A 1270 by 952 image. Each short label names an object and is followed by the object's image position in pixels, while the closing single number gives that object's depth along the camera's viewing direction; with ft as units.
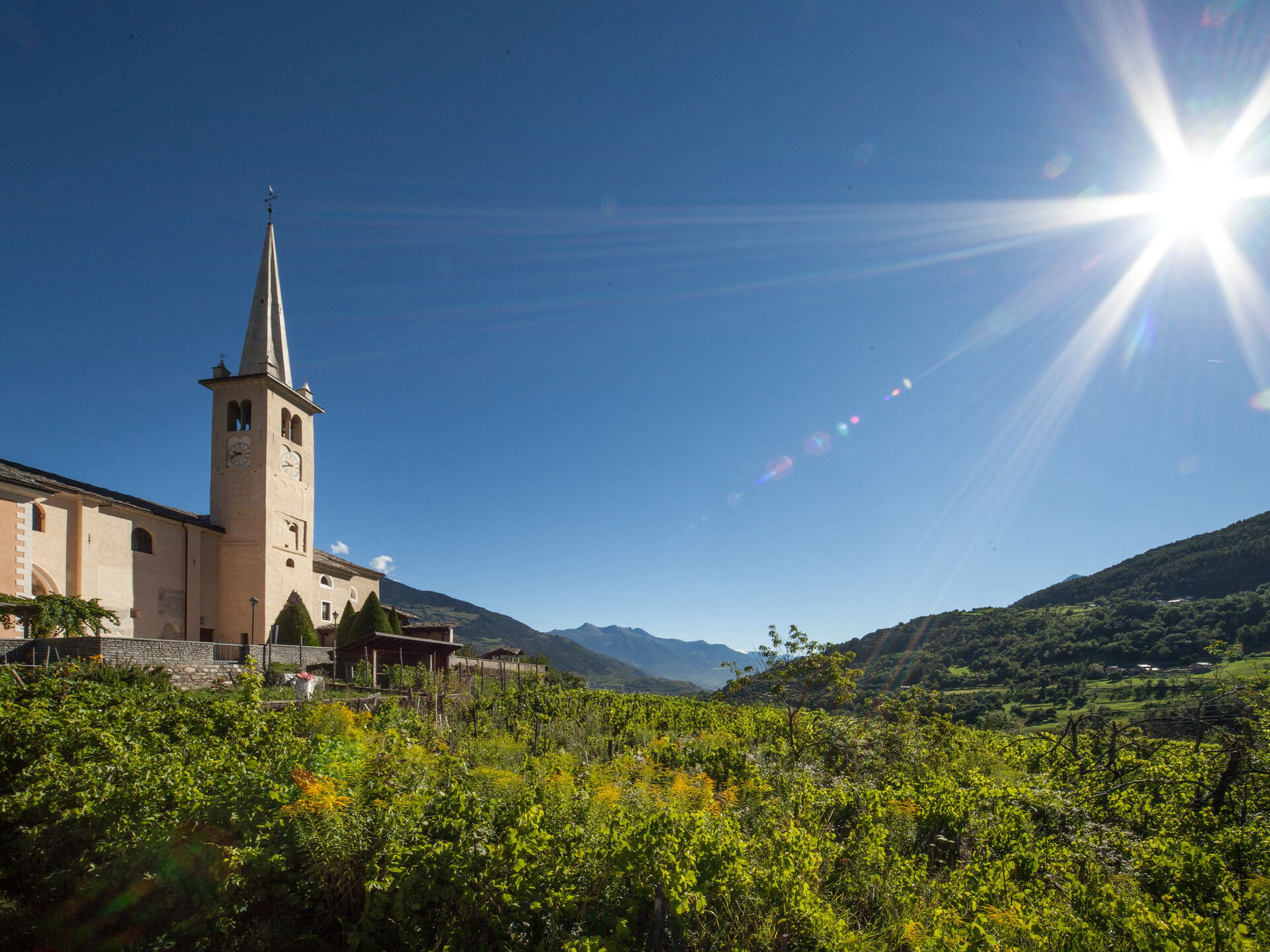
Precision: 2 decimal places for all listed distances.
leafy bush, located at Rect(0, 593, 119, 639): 53.01
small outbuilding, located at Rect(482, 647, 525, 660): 107.82
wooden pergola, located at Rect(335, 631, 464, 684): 62.90
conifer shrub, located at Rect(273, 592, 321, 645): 87.97
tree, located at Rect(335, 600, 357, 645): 97.76
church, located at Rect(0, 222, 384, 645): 67.67
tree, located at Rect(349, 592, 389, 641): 94.27
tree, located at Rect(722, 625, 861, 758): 31.42
